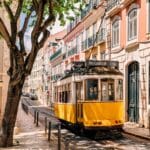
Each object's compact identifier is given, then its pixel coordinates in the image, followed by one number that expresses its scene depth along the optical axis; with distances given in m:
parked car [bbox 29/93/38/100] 92.03
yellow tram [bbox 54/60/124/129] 19.86
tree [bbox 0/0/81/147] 15.55
